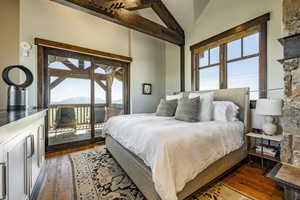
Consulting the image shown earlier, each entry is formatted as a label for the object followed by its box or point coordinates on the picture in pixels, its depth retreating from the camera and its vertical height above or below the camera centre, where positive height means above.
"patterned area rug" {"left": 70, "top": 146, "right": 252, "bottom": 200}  1.57 -1.12
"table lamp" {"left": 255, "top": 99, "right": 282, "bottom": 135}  1.99 -0.18
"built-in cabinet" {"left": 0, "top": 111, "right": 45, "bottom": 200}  0.83 -0.48
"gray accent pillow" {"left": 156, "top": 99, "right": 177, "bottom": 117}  2.85 -0.21
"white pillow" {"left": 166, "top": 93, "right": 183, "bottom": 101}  3.43 +0.06
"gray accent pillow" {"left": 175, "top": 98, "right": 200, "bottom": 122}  2.24 -0.19
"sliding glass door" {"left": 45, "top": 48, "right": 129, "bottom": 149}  3.17 +0.11
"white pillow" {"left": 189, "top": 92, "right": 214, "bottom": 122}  2.38 -0.15
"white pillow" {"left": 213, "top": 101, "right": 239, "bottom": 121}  2.36 -0.22
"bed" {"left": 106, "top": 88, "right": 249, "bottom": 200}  1.24 -0.70
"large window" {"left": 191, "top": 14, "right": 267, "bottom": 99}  2.54 +0.84
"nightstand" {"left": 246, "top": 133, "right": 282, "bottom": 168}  2.02 -0.81
